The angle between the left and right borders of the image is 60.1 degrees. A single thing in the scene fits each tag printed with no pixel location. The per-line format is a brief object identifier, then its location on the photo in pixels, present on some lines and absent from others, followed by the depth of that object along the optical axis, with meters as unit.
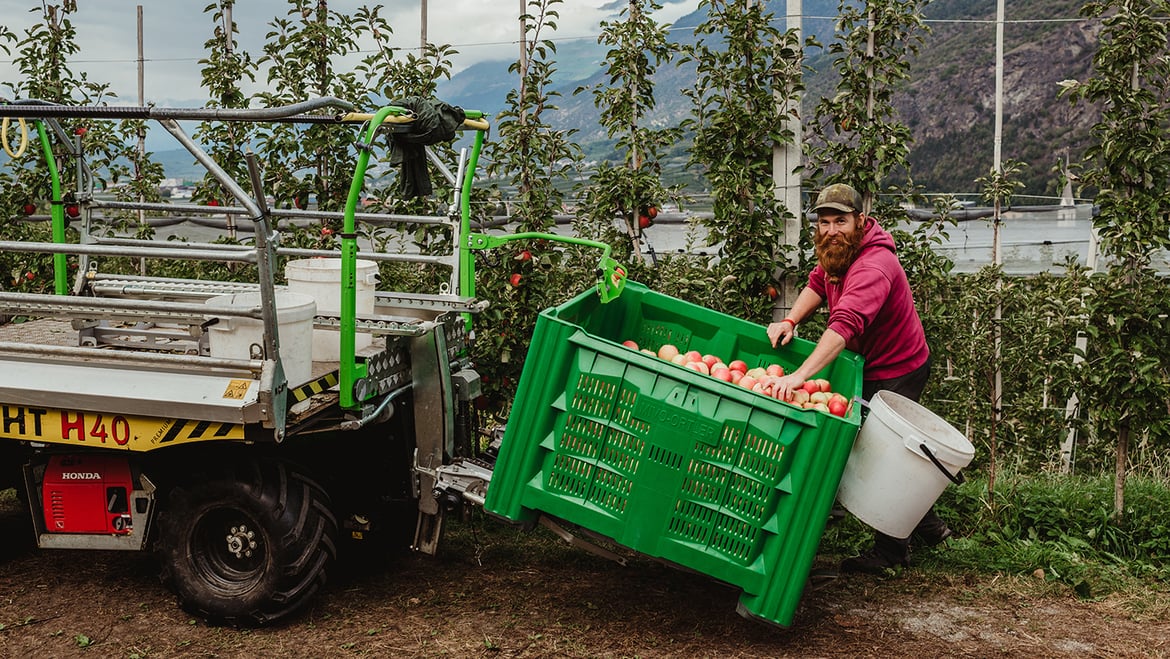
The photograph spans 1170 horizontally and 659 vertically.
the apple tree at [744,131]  5.42
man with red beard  4.33
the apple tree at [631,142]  5.76
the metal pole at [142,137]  7.03
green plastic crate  3.67
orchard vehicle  3.72
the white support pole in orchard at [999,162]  6.77
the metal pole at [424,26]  6.51
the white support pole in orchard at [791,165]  5.49
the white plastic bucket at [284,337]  3.94
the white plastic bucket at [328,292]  4.61
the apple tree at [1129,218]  5.11
